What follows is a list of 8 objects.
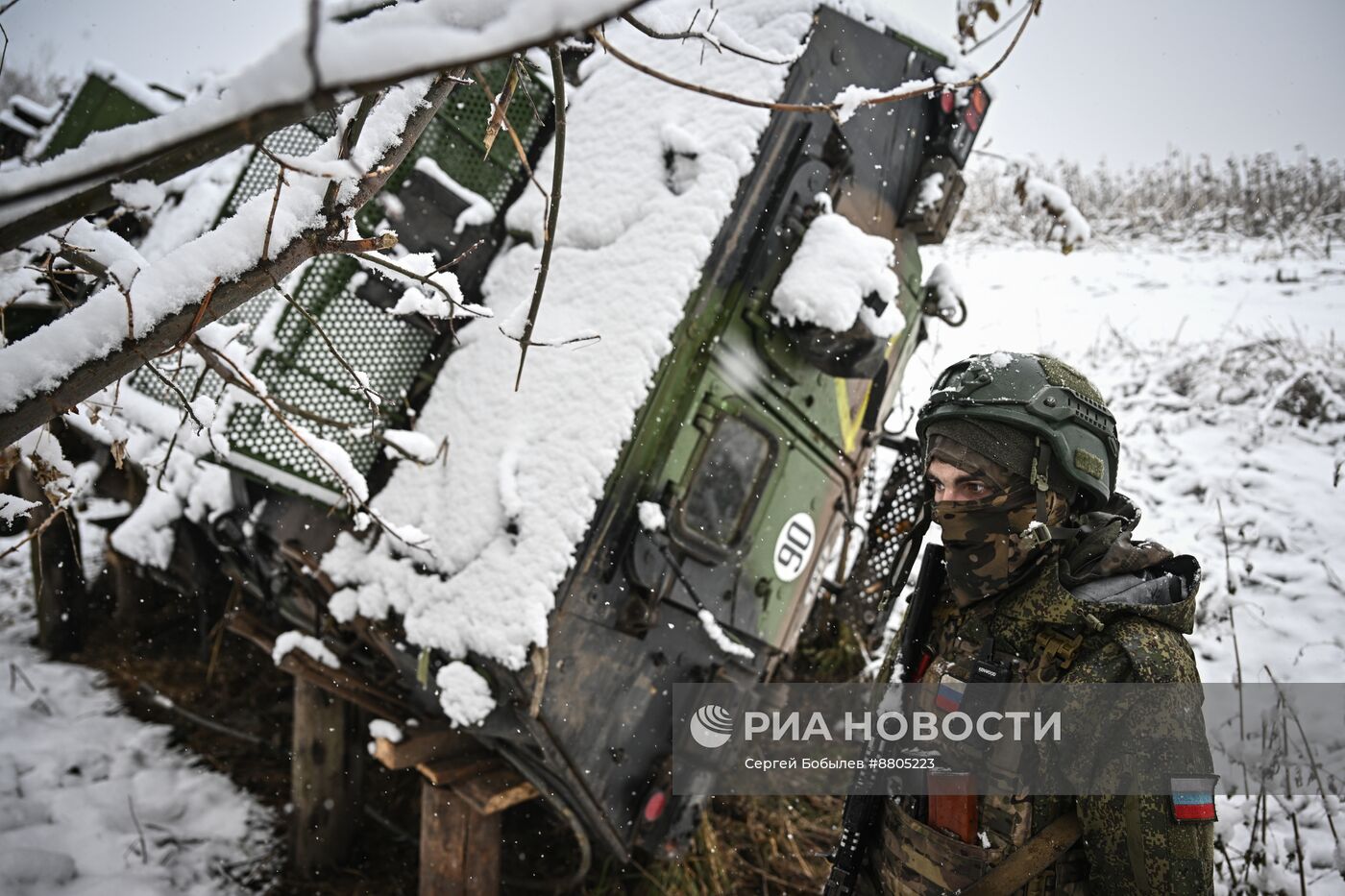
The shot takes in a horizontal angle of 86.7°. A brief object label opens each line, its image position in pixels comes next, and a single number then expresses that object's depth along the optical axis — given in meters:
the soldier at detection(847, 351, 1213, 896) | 1.56
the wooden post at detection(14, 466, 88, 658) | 5.46
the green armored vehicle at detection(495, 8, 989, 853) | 2.73
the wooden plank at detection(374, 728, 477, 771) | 2.90
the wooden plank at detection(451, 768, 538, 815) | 2.92
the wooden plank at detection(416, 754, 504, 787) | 2.94
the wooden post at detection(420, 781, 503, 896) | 3.13
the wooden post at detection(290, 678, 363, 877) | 3.77
